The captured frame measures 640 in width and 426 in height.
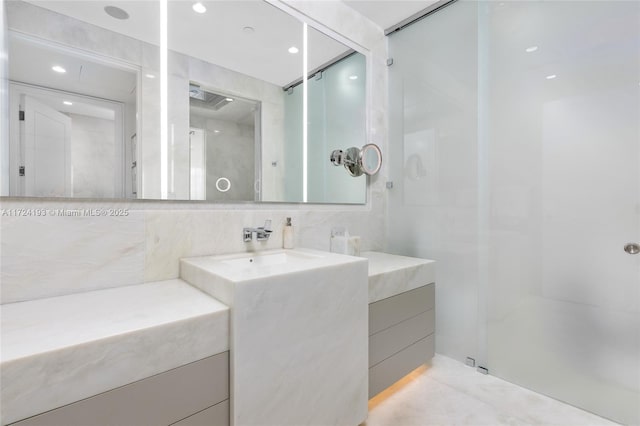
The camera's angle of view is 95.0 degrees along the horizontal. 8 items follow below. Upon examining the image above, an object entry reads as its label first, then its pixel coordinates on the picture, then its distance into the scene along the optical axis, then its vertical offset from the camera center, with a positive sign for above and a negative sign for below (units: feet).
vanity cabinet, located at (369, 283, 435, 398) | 4.80 -2.24
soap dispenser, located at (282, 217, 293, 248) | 5.53 -0.45
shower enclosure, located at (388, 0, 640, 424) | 4.54 +0.45
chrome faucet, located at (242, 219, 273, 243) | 5.01 -0.36
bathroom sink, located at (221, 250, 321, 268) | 4.69 -0.78
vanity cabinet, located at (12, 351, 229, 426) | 2.28 -1.66
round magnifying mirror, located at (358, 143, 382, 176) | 6.90 +1.25
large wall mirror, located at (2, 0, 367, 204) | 3.46 +1.64
